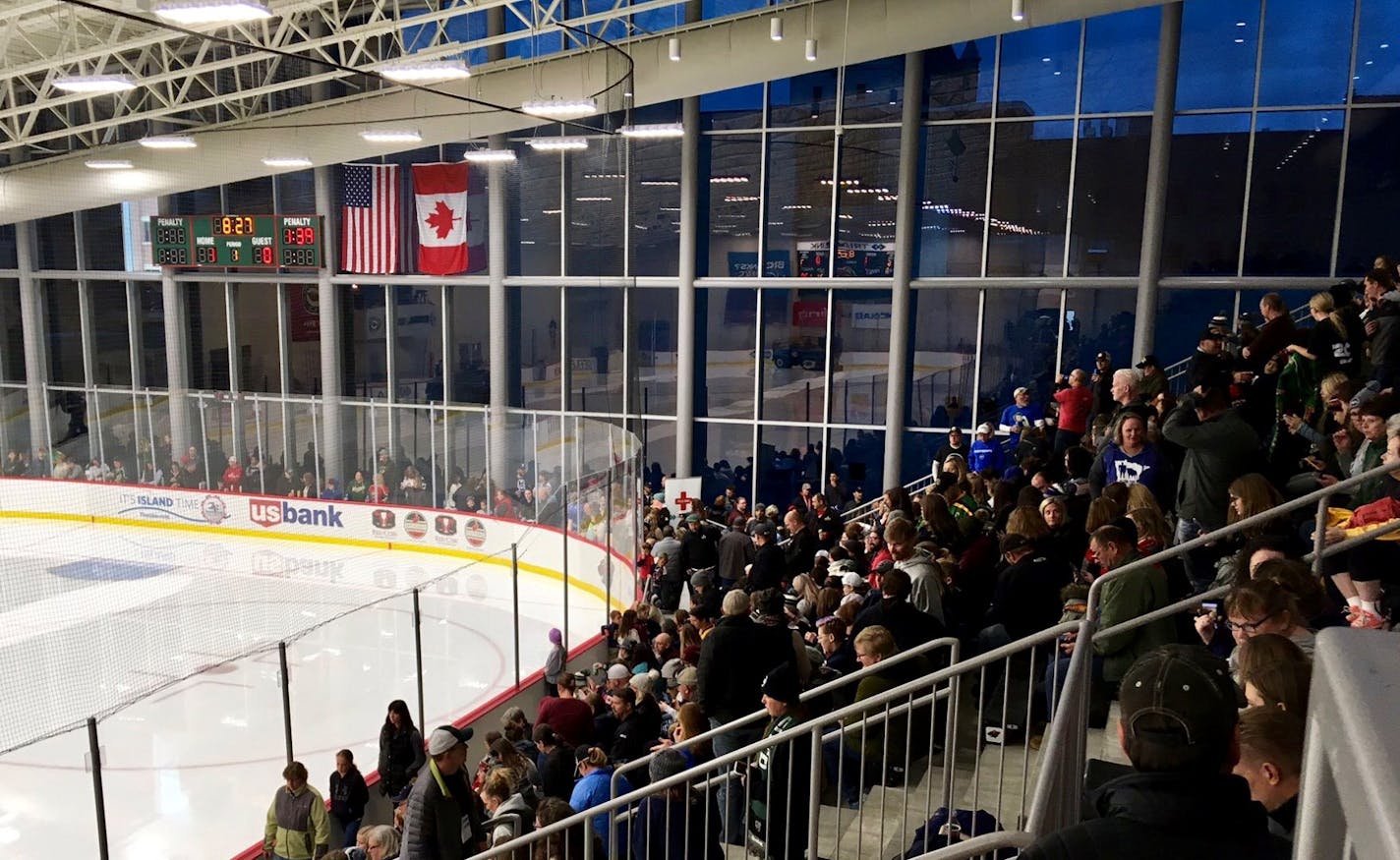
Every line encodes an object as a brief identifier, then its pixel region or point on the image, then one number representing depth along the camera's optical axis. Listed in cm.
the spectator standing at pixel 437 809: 522
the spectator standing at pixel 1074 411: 948
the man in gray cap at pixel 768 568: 915
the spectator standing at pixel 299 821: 707
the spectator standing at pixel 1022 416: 1152
